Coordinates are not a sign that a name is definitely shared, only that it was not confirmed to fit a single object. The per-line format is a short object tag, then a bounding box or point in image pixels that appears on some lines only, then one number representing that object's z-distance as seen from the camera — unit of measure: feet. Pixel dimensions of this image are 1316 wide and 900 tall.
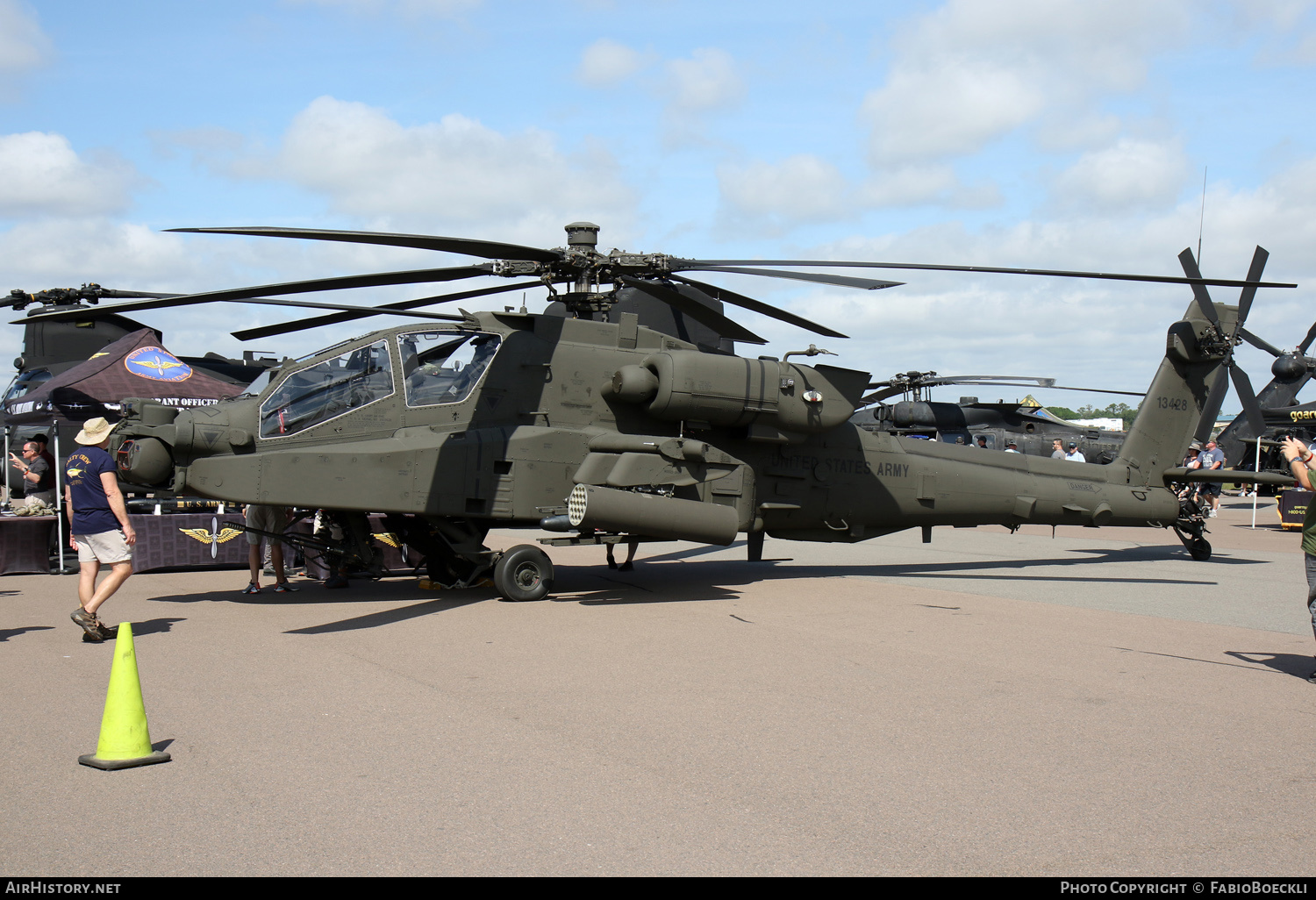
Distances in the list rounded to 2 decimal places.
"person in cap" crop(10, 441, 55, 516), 39.64
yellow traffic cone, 14.25
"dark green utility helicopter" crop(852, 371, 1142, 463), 87.30
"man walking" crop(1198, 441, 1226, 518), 72.84
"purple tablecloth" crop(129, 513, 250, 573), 39.17
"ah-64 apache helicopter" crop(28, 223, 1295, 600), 29.10
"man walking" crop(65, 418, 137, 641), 24.09
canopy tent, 51.62
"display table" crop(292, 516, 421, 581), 40.06
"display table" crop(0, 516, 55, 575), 37.55
